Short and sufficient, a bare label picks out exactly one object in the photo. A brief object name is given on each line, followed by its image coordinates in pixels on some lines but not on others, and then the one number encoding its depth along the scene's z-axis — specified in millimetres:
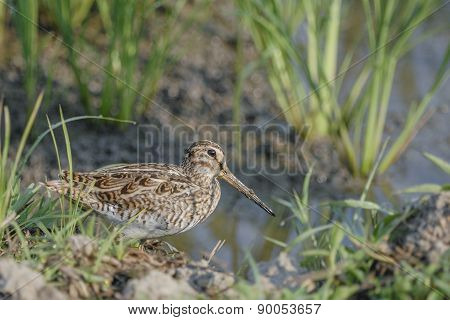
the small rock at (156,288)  8852
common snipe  11039
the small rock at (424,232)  8845
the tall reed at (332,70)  13672
